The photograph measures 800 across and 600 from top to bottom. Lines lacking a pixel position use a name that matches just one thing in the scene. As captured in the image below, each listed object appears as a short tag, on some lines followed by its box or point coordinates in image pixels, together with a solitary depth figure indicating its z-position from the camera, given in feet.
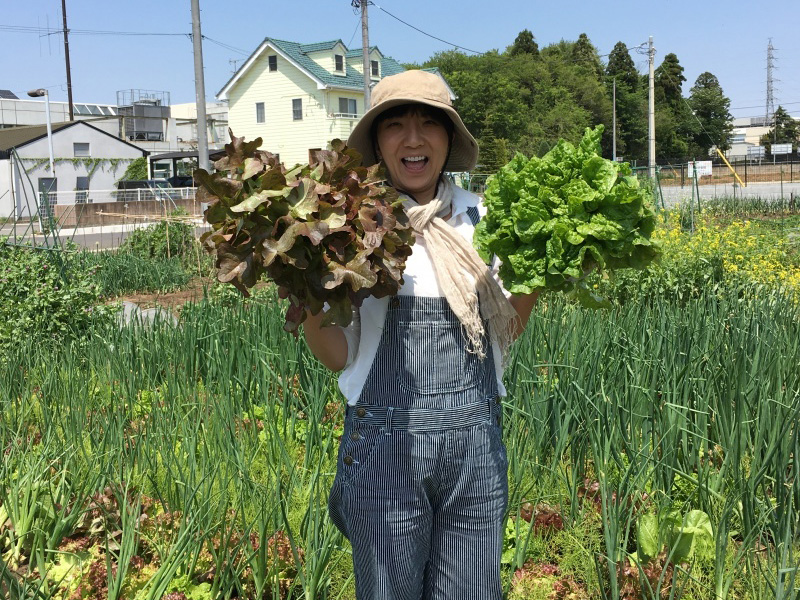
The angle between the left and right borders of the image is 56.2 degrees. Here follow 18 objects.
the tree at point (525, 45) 174.29
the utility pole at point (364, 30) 61.97
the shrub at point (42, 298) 14.66
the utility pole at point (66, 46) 111.34
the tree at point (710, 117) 190.49
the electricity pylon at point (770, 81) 223.71
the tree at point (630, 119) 172.24
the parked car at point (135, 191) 79.38
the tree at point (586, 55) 179.11
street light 67.79
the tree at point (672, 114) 170.09
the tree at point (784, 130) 216.95
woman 5.26
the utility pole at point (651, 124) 88.31
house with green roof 107.45
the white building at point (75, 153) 99.46
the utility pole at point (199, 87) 43.19
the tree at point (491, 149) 109.60
